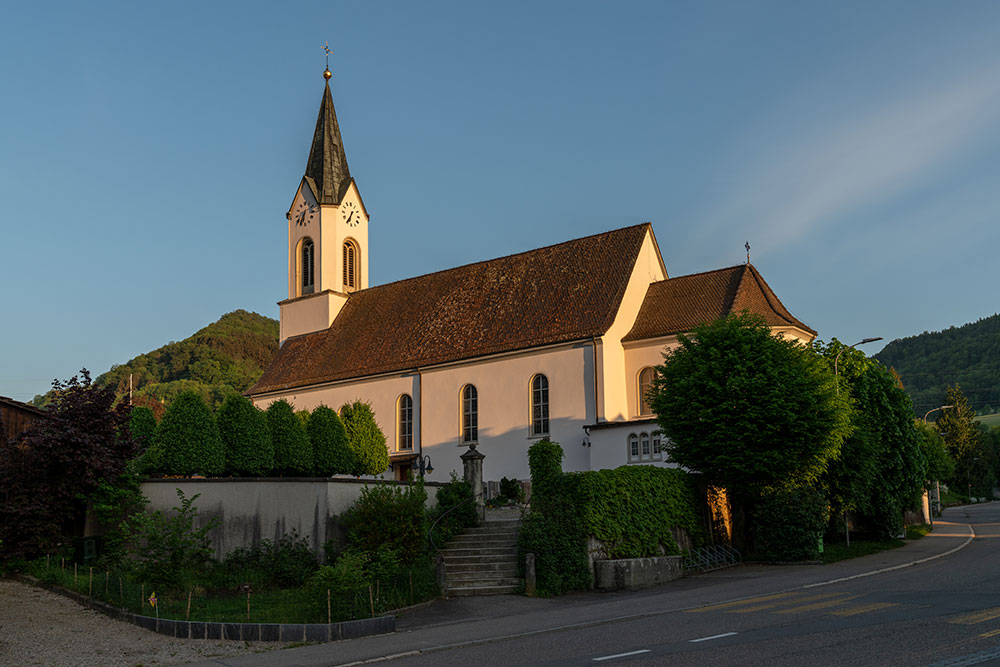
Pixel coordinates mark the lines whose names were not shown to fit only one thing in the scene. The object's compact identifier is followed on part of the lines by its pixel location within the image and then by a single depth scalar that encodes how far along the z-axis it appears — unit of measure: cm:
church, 3241
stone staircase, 1923
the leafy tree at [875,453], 2608
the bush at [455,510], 2227
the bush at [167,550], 1672
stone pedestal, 2364
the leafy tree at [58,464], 1841
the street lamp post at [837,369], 2510
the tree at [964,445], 7894
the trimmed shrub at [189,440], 2205
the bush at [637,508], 2017
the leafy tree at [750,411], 2255
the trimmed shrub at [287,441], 2553
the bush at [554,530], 1927
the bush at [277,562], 1886
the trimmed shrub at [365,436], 3269
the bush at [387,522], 1984
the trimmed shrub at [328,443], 2769
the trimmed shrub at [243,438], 2375
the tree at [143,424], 2259
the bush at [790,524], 2256
